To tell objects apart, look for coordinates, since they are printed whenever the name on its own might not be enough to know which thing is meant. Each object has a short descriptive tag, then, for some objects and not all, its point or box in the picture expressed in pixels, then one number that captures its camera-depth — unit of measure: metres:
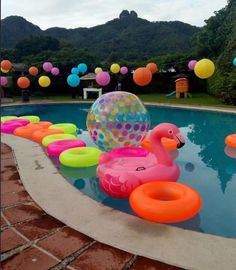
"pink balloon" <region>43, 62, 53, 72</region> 15.72
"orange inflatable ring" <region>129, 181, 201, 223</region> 3.71
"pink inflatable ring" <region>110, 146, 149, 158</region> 5.25
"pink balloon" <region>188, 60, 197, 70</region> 13.64
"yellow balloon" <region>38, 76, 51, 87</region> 14.72
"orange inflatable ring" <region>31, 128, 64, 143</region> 8.46
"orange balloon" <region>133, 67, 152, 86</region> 11.70
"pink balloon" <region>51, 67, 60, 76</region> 16.01
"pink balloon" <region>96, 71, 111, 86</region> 13.15
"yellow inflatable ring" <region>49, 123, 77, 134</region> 9.65
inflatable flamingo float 4.59
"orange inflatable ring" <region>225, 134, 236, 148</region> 7.64
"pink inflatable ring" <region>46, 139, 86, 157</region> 6.94
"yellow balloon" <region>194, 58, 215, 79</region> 9.79
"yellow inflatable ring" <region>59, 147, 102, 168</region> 6.19
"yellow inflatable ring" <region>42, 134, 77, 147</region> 7.80
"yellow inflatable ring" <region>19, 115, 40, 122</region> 11.54
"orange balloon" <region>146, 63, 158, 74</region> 14.44
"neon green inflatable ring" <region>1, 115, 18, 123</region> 11.09
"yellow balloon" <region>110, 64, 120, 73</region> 15.42
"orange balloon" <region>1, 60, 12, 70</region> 13.63
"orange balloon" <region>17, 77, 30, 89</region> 14.55
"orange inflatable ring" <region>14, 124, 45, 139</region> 8.93
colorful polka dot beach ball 5.66
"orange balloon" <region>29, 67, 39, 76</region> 15.53
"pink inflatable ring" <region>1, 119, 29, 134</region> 9.66
